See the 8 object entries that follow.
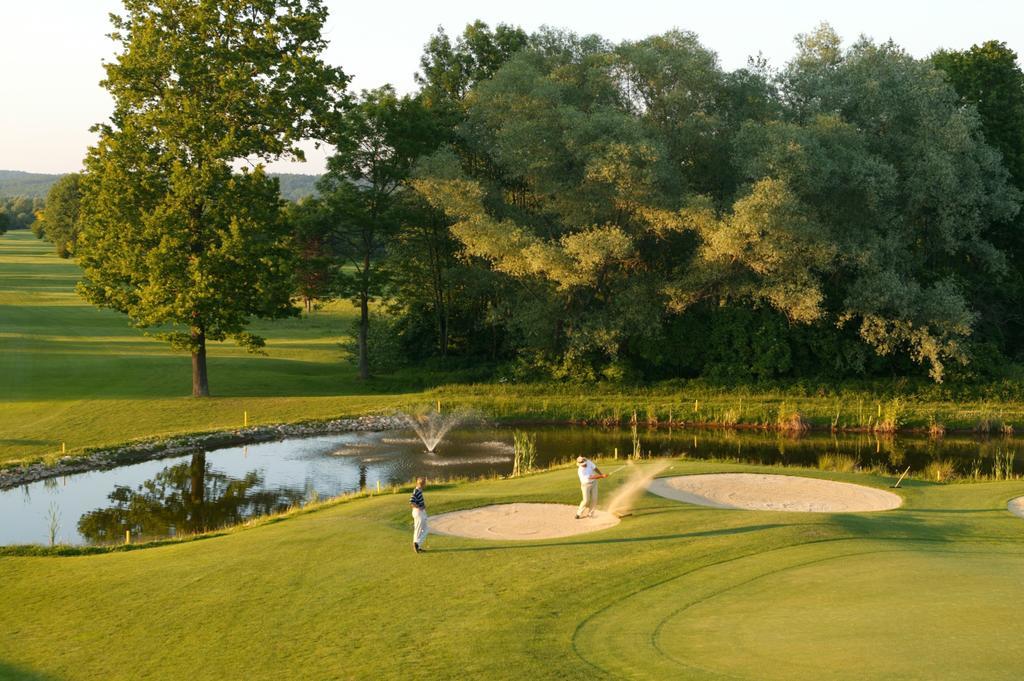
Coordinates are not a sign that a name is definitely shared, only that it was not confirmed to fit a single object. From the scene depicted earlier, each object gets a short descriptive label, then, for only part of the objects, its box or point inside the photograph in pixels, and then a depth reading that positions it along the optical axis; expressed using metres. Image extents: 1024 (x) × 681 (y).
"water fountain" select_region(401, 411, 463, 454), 44.81
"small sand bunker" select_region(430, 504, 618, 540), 24.31
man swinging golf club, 24.91
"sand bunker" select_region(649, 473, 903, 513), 27.73
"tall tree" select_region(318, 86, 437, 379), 58.50
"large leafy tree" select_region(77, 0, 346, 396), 49.25
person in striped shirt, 21.86
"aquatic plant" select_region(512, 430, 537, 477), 36.85
